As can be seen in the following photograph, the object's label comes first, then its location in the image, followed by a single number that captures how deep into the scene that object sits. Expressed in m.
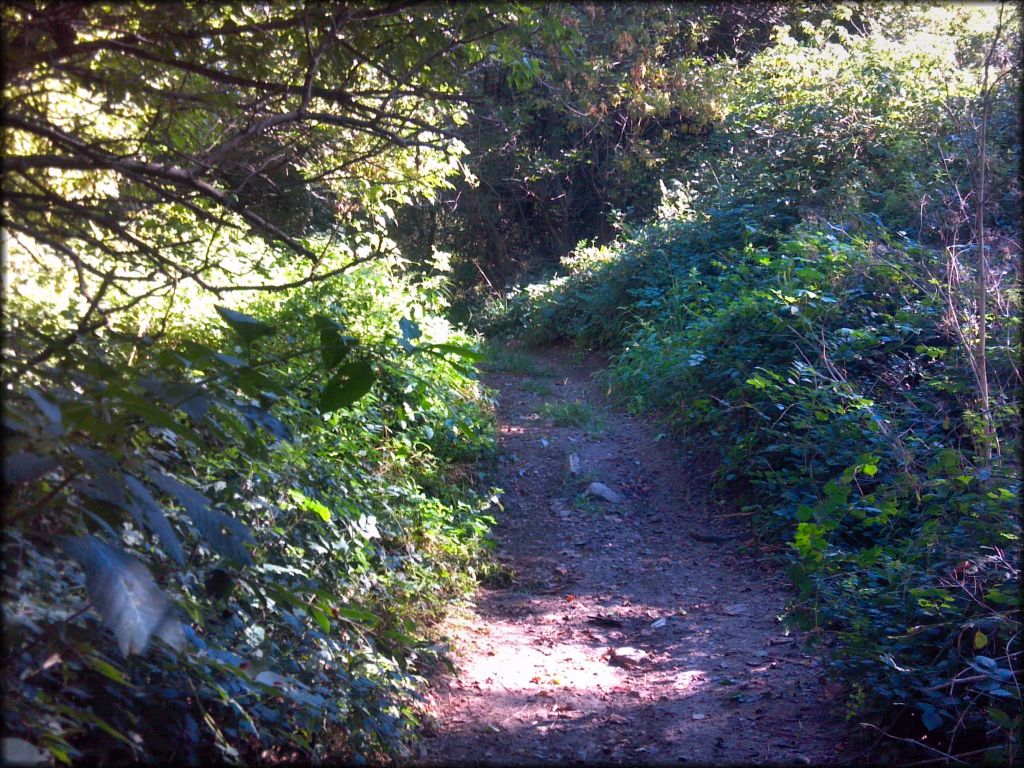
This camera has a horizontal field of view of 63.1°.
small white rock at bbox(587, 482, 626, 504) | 7.61
